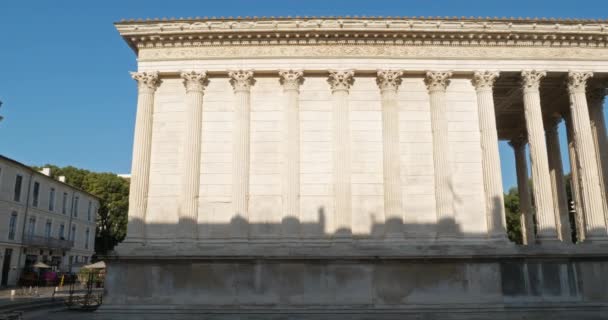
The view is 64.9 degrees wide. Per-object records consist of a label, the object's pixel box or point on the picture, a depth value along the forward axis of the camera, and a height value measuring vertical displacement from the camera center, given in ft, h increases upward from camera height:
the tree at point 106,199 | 201.05 +23.59
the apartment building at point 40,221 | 135.95 +11.14
